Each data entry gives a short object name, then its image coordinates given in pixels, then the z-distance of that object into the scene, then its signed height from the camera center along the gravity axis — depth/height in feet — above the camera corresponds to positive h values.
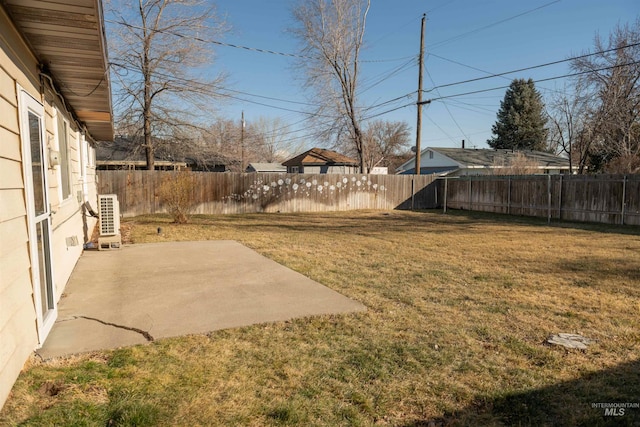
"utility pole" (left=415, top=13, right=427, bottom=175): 56.85 +12.06
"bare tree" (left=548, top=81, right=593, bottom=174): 63.00 +8.86
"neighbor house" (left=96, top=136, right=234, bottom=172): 57.16 +3.94
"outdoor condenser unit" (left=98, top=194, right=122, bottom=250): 23.35 -2.65
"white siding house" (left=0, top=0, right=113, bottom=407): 7.99 +0.68
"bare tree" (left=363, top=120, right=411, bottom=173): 144.56 +14.19
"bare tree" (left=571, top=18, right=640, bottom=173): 53.72 +10.30
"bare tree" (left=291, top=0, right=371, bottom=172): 68.64 +21.27
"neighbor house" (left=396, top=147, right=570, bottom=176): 90.86 +4.09
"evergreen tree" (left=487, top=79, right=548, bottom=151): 119.65 +17.72
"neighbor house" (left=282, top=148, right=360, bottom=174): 107.65 +4.38
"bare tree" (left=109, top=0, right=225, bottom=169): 51.67 +13.52
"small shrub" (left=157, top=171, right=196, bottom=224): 36.14 -1.20
